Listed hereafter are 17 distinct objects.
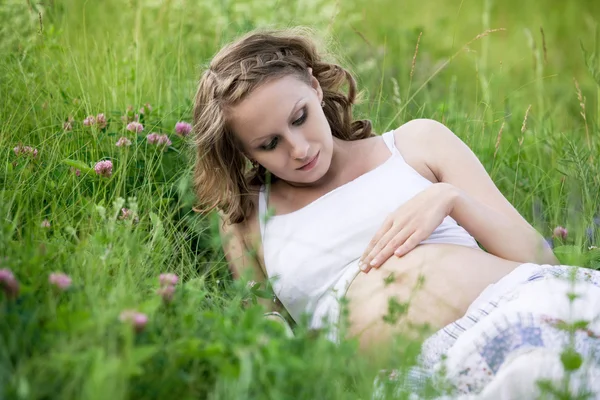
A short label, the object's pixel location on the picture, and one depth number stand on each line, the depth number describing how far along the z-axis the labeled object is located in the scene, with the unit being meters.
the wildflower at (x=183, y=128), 3.01
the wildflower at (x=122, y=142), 2.75
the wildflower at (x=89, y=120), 2.85
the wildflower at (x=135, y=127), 2.86
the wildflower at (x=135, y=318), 1.53
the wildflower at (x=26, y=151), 2.64
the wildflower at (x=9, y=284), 1.59
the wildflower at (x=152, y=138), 2.90
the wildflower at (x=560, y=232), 2.96
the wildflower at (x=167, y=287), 1.81
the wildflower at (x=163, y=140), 2.91
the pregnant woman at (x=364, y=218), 2.01
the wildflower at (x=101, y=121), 2.88
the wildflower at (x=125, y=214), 2.44
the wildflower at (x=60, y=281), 1.69
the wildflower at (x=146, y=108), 3.10
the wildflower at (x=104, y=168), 2.64
